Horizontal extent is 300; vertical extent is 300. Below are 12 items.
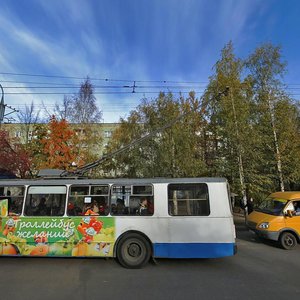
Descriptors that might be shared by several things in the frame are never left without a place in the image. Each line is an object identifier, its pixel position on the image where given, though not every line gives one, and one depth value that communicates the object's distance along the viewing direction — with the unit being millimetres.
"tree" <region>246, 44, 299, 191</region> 17938
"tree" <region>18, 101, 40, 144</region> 33688
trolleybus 7965
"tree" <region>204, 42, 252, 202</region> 17359
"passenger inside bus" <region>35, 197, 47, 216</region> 8383
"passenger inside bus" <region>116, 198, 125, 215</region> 8273
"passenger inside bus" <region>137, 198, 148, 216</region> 8227
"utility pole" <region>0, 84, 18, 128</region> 16930
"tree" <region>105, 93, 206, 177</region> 18500
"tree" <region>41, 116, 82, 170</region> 23250
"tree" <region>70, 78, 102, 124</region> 27719
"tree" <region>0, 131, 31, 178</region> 22412
